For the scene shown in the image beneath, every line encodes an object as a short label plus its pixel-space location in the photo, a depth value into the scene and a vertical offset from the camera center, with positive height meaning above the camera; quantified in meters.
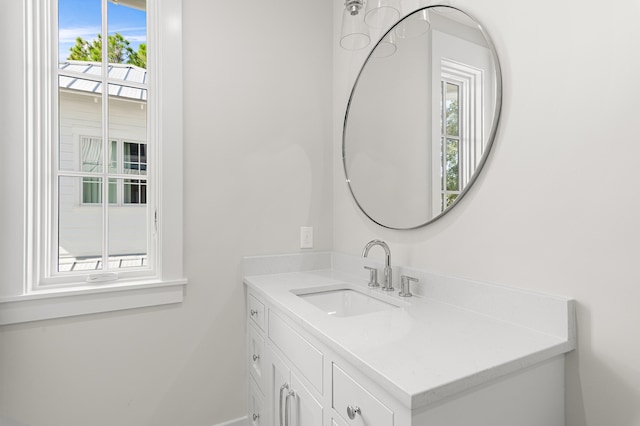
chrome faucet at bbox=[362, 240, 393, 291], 1.41 -0.27
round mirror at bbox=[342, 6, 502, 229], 1.16 +0.39
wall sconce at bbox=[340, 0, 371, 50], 1.57 +0.95
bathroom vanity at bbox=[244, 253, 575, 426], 0.73 -0.37
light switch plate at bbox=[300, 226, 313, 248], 1.92 -0.16
